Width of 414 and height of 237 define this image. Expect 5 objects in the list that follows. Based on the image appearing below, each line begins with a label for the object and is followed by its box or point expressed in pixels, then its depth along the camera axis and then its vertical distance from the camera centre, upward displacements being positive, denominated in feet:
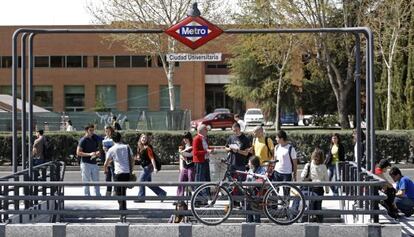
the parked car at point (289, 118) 220.33 +2.32
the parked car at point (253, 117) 216.13 +2.62
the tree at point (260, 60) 139.68 +15.02
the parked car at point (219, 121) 208.44 +1.46
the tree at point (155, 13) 166.71 +24.27
